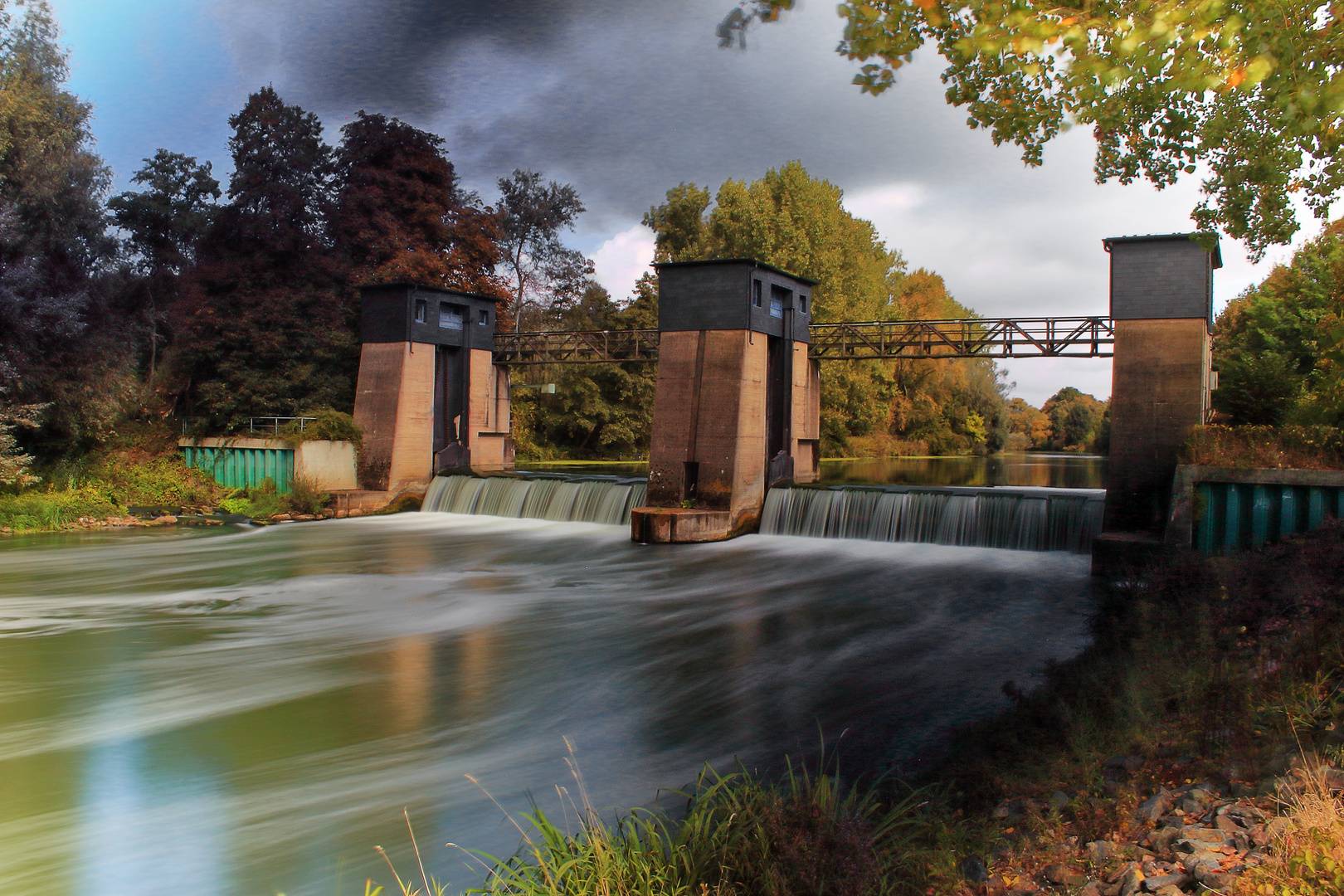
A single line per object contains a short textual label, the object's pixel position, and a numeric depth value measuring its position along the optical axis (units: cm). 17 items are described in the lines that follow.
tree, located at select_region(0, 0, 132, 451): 1931
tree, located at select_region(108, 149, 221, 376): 4369
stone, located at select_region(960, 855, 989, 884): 419
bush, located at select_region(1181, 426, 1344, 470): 1197
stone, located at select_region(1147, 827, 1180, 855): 418
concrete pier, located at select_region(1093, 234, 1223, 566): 1599
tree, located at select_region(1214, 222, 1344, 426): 2639
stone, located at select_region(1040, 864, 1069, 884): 405
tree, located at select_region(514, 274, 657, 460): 4622
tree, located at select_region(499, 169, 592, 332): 5212
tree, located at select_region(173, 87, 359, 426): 2795
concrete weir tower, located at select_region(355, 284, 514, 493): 2545
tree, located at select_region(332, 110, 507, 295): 3278
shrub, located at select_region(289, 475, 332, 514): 2397
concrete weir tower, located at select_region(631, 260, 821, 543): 2036
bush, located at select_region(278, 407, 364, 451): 2472
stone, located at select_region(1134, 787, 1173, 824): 459
